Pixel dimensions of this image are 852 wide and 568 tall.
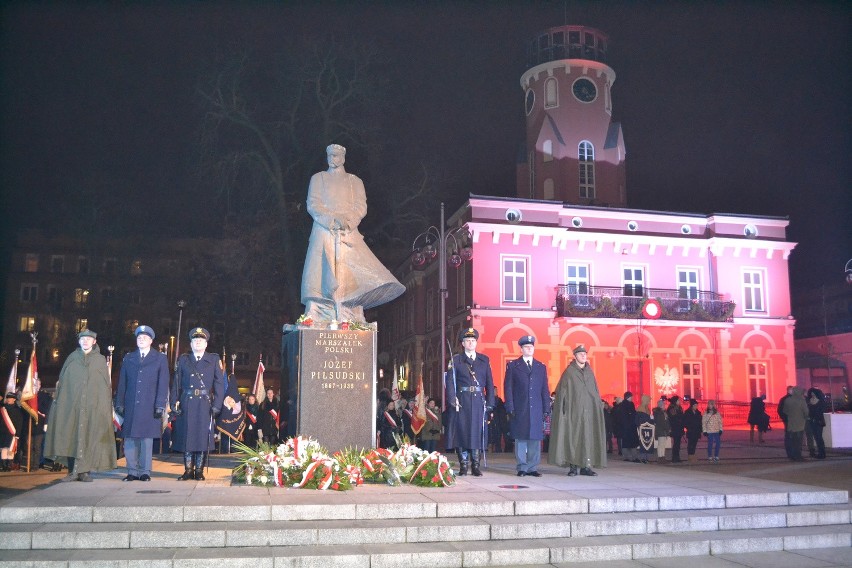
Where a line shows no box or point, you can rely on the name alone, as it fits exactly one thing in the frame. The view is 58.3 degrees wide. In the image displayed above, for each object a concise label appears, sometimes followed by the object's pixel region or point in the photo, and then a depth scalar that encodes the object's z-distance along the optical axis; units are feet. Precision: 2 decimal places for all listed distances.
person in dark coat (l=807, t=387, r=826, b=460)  61.87
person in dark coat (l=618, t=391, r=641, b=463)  56.34
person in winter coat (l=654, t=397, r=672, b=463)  56.65
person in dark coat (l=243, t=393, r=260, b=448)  57.57
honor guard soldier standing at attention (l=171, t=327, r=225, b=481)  32.73
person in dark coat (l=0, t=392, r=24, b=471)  49.55
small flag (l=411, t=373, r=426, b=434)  55.20
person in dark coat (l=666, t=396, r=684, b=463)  58.65
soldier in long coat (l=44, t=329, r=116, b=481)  32.22
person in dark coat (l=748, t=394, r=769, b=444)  76.28
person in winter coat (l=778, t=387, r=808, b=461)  58.03
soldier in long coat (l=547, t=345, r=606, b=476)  37.47
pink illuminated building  110.73
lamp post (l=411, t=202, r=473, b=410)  77.56
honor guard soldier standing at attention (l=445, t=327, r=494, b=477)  35.58
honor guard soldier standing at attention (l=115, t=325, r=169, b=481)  32.58
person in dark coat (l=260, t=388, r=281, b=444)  55.52
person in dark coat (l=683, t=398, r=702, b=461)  60.03
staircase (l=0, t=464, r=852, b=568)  22.33
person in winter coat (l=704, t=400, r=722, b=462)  58.44
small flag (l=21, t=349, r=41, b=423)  49.73
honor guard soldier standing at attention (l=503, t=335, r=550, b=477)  36.63
